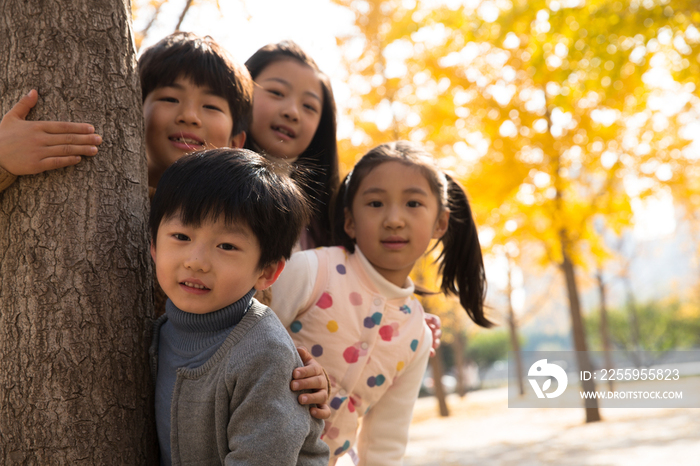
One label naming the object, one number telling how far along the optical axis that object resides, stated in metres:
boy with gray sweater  1.28
